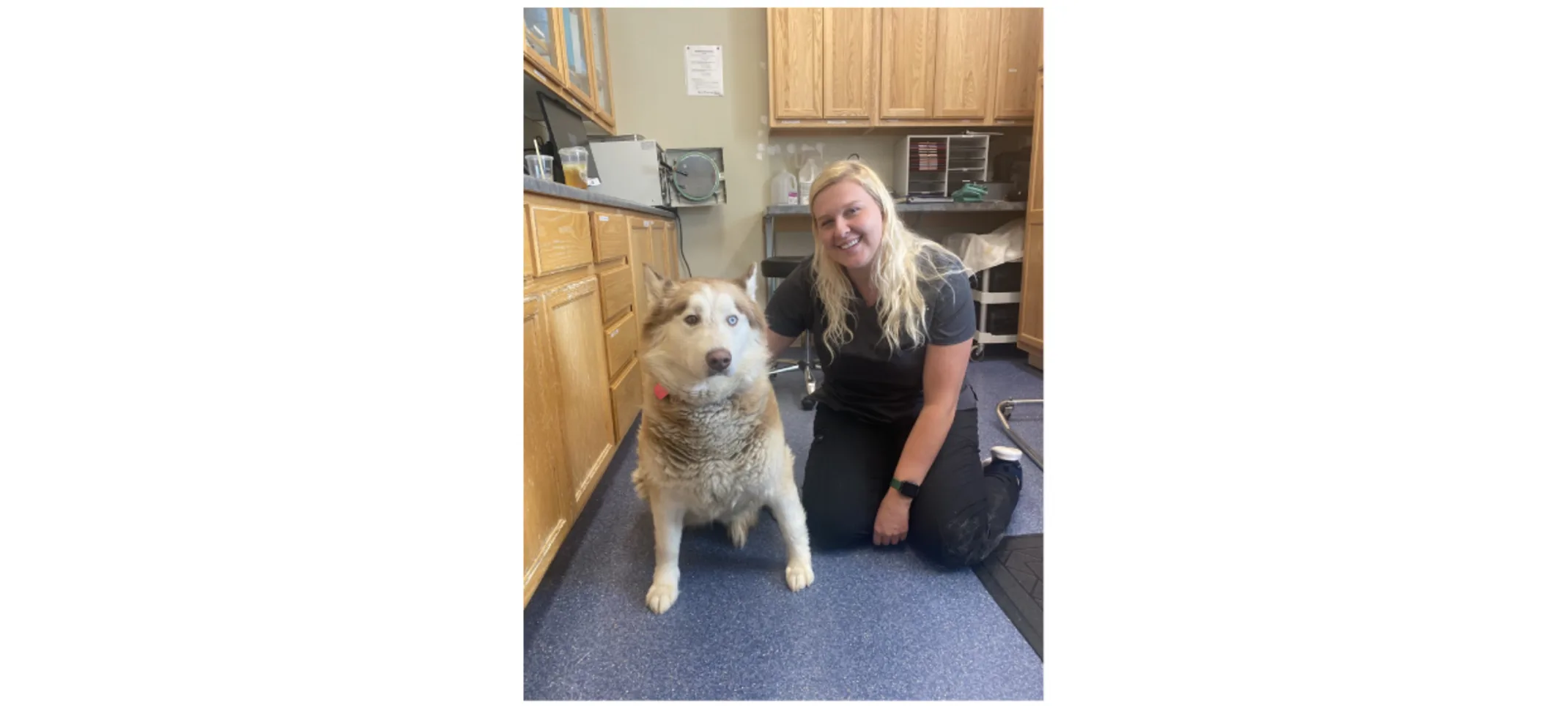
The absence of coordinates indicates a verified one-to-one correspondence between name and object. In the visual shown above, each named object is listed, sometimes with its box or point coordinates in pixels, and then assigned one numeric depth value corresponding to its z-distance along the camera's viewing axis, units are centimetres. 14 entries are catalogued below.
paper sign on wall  255
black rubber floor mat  105
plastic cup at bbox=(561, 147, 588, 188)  182
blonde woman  120
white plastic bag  286
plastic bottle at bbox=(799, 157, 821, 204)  309
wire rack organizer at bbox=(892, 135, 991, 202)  294
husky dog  100
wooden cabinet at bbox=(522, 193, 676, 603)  107
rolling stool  229
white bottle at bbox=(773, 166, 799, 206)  310
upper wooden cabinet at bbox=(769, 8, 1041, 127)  275
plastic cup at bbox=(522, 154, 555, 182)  157
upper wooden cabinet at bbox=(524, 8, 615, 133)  198
